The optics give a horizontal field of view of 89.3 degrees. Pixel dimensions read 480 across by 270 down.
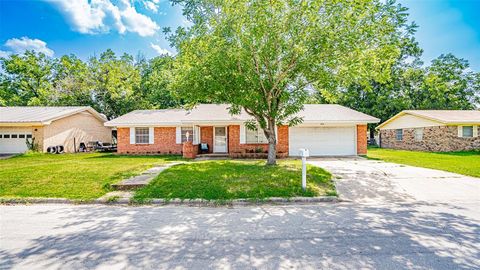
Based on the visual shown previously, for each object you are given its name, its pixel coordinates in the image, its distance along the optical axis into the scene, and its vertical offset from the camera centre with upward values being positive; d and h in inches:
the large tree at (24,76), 1295.5 +352.6
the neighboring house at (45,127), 721.6 +44.4
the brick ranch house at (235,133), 639.8 +15.1
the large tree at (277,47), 338.0 +134.3
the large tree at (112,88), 1088.2 +236.7
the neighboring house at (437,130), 781.3 +19.6
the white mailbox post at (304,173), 269.3 -39.4
